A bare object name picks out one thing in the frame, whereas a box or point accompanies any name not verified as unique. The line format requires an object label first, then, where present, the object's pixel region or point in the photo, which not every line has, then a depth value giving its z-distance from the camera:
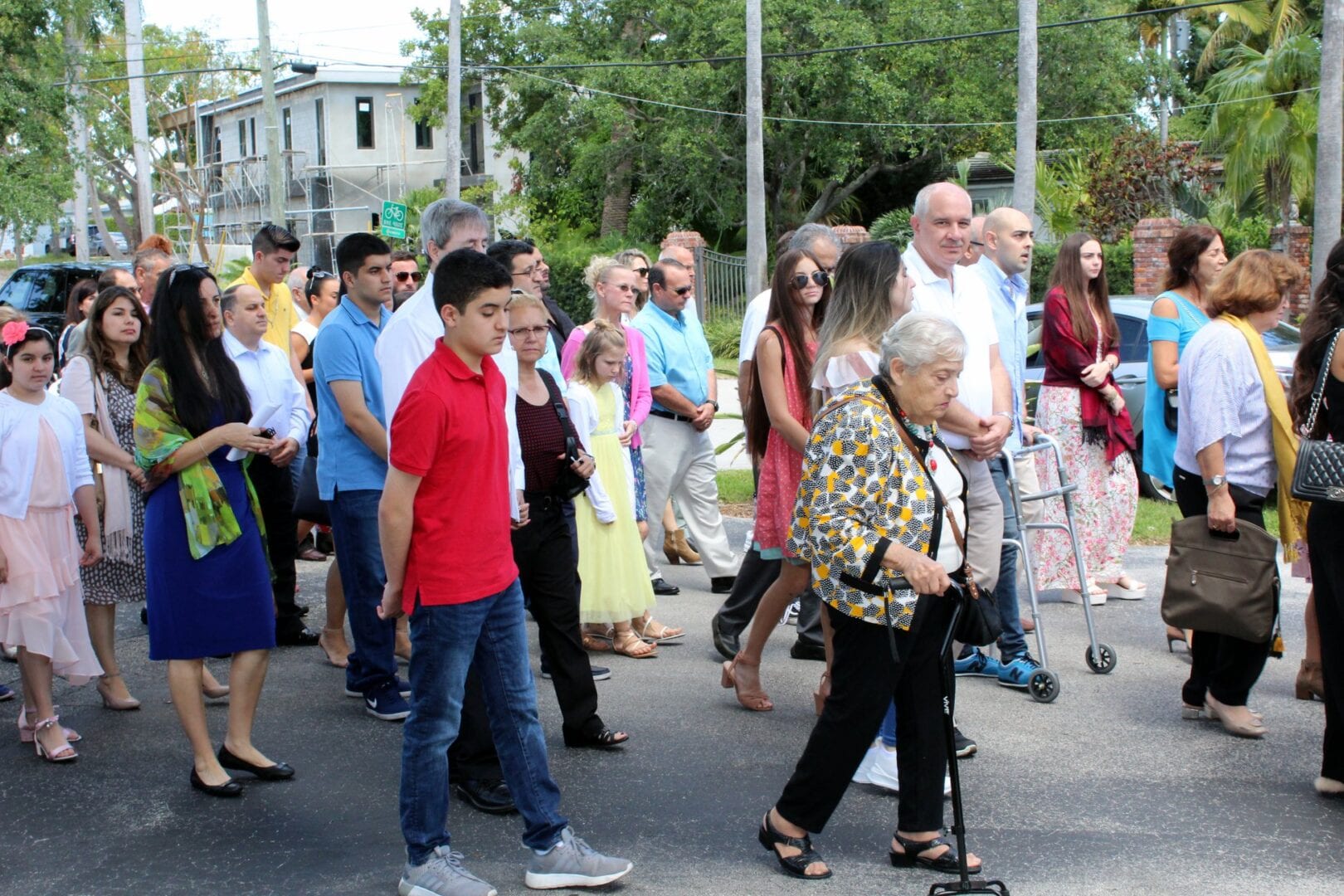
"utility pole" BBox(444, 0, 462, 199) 28.88
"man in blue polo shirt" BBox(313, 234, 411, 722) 5.82
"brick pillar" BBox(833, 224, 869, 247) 24.64
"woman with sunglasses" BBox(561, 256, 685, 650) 7.53
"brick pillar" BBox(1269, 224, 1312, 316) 21.86
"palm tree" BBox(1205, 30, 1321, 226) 21.17
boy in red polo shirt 4.12
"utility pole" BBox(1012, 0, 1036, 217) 17.16
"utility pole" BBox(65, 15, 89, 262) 20.19
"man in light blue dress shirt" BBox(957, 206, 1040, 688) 6.57
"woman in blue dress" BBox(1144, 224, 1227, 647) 7.16
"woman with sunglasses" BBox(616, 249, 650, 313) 9.09
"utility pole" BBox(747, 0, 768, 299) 20.61
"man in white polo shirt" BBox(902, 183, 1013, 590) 5.48
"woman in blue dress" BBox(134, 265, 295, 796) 5.15
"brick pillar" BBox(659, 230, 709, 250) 26.56
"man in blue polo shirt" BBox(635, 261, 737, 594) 8.33
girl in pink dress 5.73
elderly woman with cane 4.26
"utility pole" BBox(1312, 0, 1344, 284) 14.17
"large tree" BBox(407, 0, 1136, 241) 30.00
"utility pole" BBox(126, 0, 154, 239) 27.62
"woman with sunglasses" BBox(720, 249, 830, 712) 5.86
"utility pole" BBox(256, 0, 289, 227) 27.48
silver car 11.20
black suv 17.95
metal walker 6.29
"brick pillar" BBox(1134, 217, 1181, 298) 21.97
